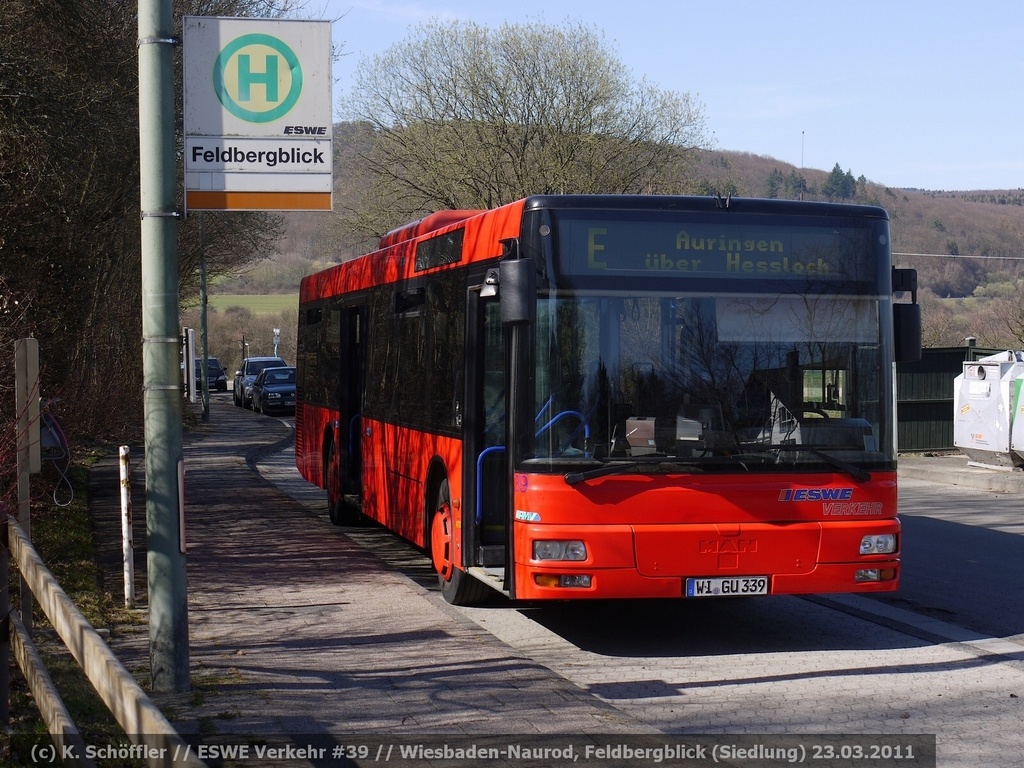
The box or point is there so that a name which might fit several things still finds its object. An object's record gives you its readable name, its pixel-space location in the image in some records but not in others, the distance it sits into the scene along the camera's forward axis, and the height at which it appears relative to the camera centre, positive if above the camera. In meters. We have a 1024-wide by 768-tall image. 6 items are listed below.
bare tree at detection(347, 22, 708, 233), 41.69 +8.15
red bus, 7.97 -0.18
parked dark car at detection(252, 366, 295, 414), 43.19 -0.65
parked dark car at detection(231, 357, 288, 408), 49.34 -0.17
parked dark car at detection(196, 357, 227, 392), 67.88 -0.16
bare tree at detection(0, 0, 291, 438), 12.74 +2.39
